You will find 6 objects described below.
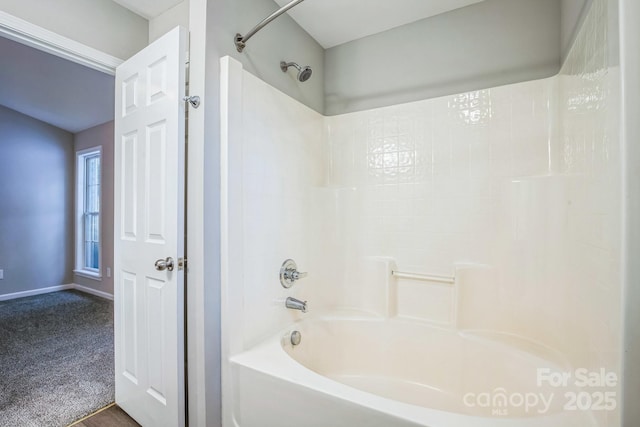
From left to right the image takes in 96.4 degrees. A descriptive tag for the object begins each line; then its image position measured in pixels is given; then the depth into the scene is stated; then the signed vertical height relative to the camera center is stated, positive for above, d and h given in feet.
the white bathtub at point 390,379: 3.36 -2.65
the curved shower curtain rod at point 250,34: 4.14 +2.94
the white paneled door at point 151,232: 4.47 -0.34
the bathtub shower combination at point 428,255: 3.42 -0.79
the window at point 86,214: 14.66 -0.07
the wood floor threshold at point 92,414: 5.21 -3.82
